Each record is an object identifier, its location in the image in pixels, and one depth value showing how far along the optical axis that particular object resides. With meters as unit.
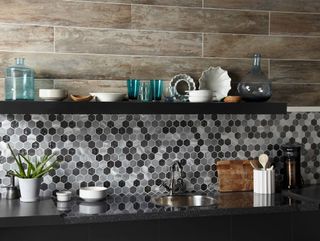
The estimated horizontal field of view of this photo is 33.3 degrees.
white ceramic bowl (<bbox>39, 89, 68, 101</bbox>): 3.04
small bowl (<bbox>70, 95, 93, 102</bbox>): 3.07
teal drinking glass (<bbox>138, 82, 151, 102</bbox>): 3.29
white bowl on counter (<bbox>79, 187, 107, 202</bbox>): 3.09
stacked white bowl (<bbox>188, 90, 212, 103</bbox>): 3.22
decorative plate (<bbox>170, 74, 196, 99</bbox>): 3.41
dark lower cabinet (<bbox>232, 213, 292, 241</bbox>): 3.26
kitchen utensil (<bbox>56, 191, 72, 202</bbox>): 3.09
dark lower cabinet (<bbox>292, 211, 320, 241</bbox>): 3.36
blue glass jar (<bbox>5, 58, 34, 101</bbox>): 3.07
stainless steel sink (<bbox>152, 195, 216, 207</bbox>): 3.31
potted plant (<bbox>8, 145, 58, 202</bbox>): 3.01
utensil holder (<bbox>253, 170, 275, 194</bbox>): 3.38
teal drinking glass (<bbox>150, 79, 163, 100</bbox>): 3.32
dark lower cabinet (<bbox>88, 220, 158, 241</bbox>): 3.04
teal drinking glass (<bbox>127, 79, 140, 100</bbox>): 3.27
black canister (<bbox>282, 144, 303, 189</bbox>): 3.49
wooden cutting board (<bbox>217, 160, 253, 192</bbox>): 3.47
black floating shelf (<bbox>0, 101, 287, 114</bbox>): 2.91
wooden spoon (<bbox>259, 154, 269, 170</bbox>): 3.45
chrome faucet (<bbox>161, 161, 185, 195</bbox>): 3.38
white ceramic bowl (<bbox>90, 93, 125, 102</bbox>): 3.11
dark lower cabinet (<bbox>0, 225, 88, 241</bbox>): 2.95
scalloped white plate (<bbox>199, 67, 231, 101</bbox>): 3.48
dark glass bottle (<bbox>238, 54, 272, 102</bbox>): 3.38
